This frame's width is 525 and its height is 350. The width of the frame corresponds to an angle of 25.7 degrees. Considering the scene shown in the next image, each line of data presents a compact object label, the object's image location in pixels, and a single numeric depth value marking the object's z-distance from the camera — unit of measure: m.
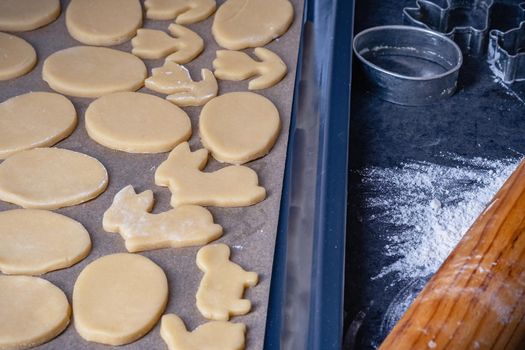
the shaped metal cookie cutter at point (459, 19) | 0.83
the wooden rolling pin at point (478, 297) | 0.54
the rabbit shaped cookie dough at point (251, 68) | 0.78
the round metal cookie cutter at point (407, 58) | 0.78
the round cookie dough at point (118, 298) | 0.61
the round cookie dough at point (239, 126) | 0.72
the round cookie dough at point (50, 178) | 0.69
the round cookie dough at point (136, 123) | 0.72
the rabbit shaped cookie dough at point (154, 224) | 0.66
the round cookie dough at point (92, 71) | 0.77
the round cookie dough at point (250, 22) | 0.82
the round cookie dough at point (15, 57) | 0.78
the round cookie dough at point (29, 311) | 0.61
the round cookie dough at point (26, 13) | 0.83
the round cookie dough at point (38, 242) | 0.65
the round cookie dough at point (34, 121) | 0.73
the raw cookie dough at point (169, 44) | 0.80
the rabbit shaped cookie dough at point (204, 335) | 0.61
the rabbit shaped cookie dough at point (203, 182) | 0.69
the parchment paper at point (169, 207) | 0.62
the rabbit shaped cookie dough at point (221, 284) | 0.62
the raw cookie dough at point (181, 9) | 0.84
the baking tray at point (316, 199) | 0.62
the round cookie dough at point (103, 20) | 0.82
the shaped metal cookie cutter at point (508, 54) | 0.80
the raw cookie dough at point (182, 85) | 0.76
